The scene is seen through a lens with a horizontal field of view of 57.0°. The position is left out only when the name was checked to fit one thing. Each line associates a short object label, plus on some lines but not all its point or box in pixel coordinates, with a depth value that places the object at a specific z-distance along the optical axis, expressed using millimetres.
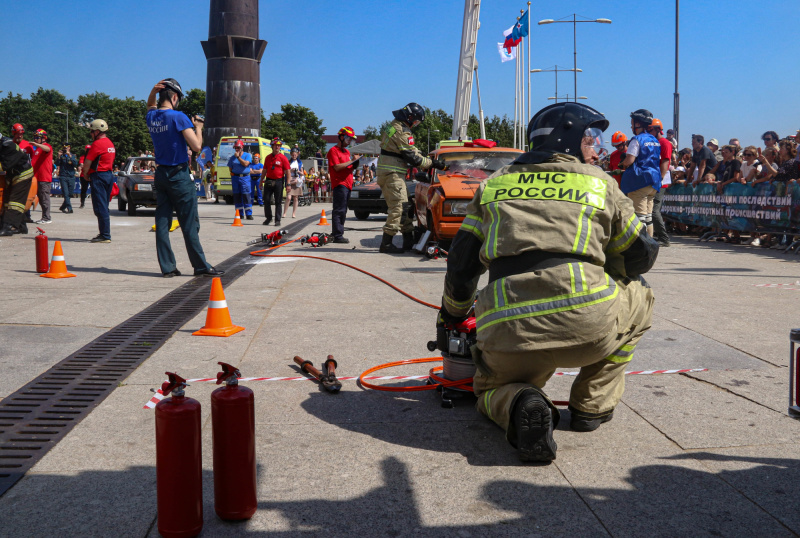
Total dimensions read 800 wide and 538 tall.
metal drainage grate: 3225
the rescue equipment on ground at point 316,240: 12180
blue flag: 36656
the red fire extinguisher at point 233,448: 2482
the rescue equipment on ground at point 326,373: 4152
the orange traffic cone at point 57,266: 8391
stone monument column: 39156
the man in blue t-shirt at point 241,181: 18266
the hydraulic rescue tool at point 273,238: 12508
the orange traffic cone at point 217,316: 5516
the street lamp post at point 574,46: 42538
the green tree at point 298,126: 79875
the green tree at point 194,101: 92625
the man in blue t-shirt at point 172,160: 8133
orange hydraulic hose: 6646
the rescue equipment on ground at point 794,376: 2490
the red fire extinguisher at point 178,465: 2357
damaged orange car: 10422
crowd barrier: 12227
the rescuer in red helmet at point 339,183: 12562
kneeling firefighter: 3086
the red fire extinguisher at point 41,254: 8531
